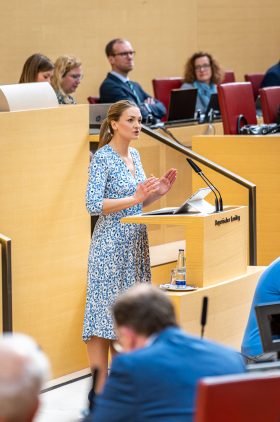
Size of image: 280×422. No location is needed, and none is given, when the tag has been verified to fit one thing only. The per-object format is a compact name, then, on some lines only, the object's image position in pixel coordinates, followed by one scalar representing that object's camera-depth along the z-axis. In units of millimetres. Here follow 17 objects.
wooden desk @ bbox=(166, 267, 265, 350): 9531
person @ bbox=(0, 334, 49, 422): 4237
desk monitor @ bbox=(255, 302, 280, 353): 7072
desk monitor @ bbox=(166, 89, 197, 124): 15858
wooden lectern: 9807
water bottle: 9814
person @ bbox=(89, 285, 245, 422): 5052
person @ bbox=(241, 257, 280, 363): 8815
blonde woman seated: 14122
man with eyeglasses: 16553
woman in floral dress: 9935
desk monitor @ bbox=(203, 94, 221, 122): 16369
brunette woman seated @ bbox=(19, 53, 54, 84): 13711
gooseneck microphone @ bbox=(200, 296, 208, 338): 6469
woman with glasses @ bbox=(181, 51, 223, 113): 18863
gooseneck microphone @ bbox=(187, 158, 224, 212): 9885
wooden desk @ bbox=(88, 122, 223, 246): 13718
